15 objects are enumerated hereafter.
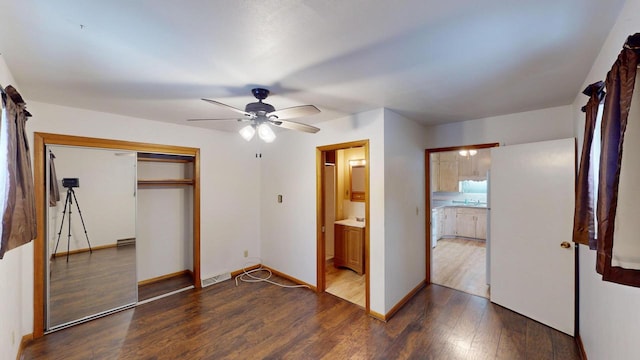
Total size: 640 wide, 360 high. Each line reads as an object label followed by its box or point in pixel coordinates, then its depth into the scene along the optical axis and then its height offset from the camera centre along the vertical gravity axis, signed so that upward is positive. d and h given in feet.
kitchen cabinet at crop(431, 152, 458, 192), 20.38 +0.65
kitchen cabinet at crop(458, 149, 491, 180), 19.04 +1.09
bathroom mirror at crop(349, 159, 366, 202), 15.14 +0.09
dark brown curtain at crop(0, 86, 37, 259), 4.89 +0.10
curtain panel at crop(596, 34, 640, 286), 3.33 +0.38
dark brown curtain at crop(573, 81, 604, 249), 5.05 -0.07
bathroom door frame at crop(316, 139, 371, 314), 11.44 -1.87
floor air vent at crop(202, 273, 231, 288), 12.14 -4.89
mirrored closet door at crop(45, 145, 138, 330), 8.86 -1.94
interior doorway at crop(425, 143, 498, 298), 15.34 -2.83
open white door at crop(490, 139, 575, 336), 8.38 -1.87
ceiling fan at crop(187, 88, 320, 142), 6.87 +1.85
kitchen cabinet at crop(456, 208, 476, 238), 20.59 -3.60
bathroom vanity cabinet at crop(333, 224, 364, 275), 13.38 -3.72
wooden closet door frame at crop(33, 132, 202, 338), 8.18 -0.70
